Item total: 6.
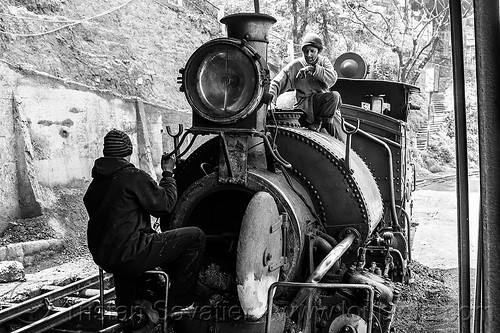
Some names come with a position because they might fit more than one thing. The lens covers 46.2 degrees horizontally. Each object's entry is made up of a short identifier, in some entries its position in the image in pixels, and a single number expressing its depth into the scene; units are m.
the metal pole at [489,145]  1.52
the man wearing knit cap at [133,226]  3.88
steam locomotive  3.80
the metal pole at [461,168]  1.84
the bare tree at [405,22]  20.77
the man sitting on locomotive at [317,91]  5.53
